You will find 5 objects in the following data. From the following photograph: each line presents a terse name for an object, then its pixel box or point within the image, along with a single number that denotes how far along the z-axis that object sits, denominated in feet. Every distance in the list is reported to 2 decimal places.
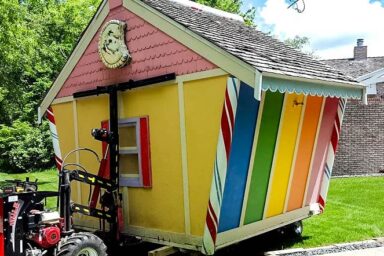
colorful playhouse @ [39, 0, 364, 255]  16.78
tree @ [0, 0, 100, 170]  46.06
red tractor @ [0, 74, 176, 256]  15.12
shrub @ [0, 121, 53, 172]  76.23
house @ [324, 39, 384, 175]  53.47
